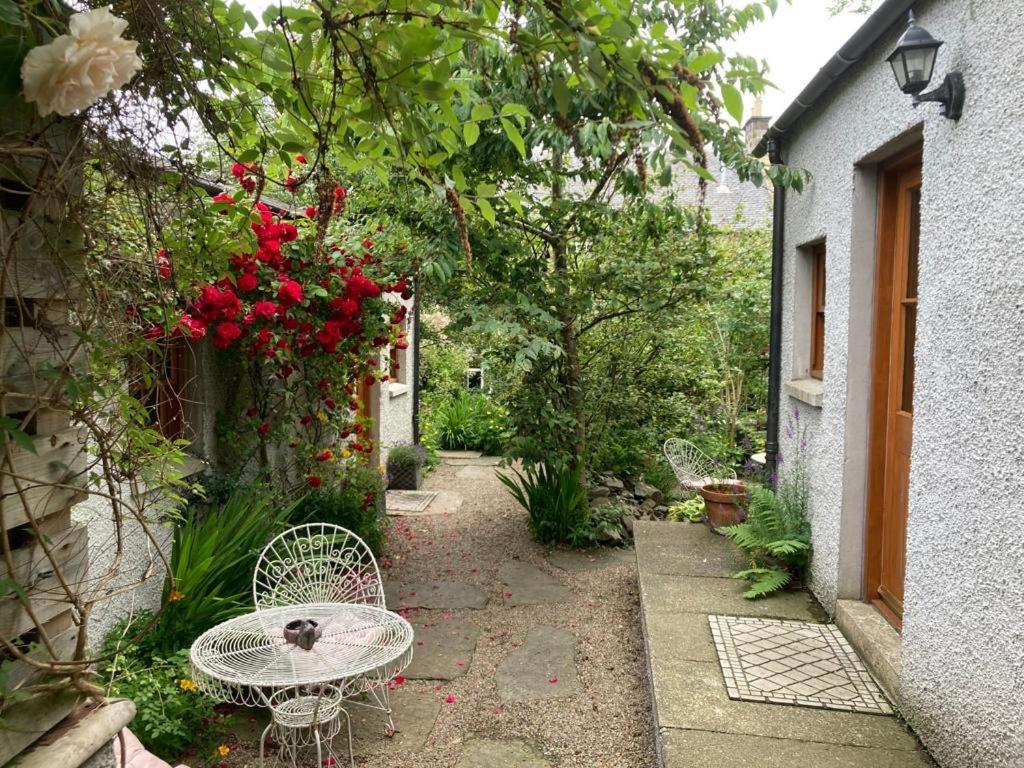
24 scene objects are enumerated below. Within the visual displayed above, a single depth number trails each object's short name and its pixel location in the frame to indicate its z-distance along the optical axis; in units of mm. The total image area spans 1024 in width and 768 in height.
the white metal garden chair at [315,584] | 4051
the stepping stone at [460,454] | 11625
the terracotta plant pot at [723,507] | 6332
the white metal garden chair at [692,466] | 7531
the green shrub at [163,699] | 3264
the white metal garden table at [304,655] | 3143
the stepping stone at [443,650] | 4590
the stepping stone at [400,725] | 3742
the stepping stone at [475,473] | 10172
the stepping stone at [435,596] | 5684
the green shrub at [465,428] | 11891
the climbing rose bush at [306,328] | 4586
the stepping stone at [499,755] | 3596
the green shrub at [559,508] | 7066
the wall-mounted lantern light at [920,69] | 2830
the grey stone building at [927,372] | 2471
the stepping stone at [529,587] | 5844
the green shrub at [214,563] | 3795
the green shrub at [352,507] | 5871
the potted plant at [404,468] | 9250
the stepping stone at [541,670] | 4336
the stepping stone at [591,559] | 6629
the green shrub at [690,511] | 6977
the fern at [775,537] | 4793
